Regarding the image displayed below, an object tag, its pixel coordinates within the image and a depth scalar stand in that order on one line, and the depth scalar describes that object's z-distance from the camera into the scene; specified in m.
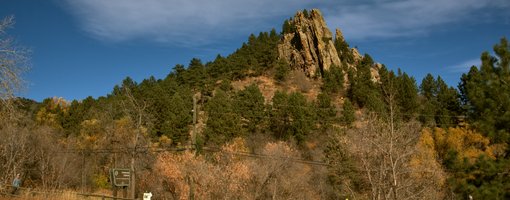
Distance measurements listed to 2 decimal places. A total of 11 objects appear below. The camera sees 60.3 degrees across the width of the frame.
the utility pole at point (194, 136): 22.48
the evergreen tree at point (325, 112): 63.88
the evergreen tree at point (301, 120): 62.41
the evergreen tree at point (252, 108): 67.62
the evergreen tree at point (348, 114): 62.44
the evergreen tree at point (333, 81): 93.31
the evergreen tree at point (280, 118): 67.81
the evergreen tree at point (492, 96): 13.38
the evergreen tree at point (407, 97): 66.62
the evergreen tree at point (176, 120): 60.12
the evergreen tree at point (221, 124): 58.66
